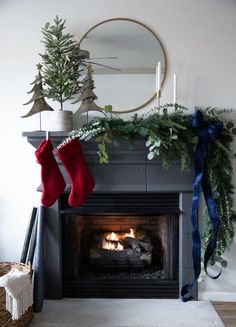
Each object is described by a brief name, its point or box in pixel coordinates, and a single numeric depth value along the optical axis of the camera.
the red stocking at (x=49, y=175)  1.89
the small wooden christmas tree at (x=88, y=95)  1.96
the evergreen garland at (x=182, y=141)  1.87
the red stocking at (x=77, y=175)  1.91
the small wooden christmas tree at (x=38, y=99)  1.95
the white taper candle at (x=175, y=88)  2.02
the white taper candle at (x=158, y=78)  1.96
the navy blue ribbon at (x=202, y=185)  1.95
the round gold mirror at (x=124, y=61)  2.11
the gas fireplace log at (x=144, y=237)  2.27
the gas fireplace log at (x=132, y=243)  2.26
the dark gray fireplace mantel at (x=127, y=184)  2.02
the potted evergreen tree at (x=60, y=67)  1.94
